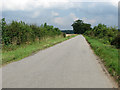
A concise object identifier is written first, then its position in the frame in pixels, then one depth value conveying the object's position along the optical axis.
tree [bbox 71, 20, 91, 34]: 153.15
